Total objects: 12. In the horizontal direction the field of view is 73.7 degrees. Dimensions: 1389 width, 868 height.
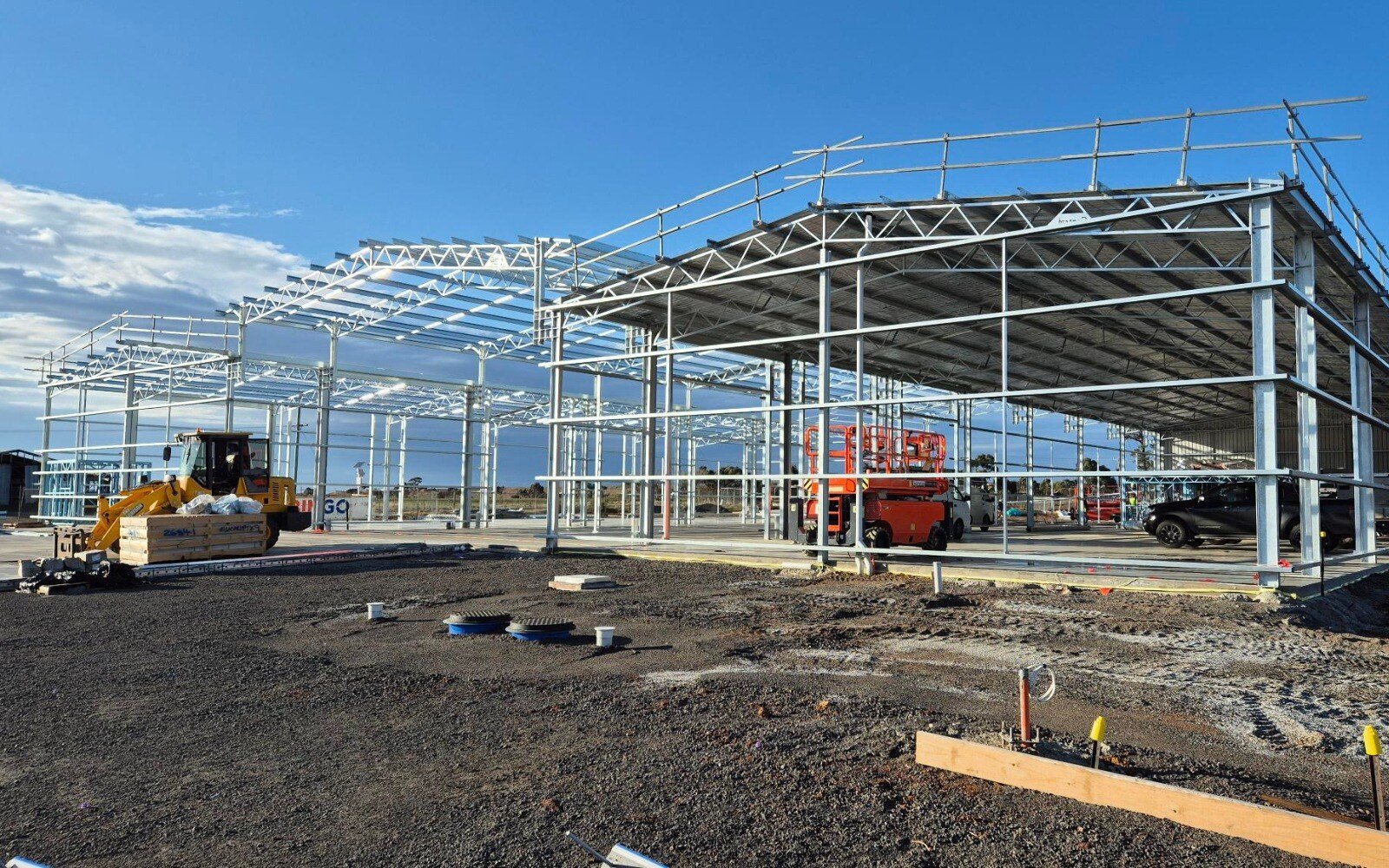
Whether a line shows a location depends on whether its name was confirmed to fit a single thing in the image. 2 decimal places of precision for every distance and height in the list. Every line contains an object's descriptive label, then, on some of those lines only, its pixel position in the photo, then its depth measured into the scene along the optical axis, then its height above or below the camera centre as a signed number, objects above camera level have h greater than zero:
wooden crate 16.17 -1.13
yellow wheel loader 17.75 -0.21
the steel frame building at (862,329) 13.02 +3.77
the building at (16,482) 40.31 -0.40
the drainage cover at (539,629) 9.04 -1.44
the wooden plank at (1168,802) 3.78 -1.42
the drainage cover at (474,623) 9.64 -1.48
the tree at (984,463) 39.42 +1.27
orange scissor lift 17.58 -0.15
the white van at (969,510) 26.48 -0.69
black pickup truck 23.03 -0.56
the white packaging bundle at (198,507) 17.39 -0.58
